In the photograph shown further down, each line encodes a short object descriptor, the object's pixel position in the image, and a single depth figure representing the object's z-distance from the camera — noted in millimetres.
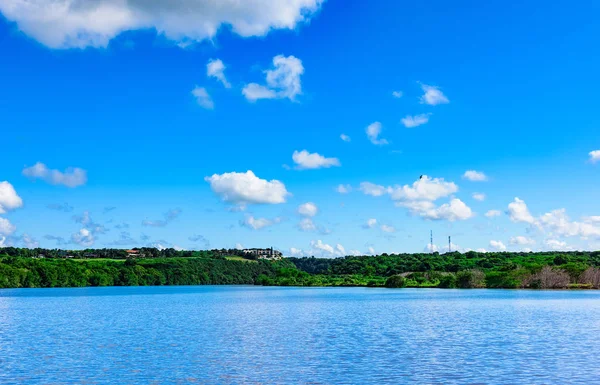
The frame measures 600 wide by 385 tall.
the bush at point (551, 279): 176625
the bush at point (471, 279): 196625
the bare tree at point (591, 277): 178275
